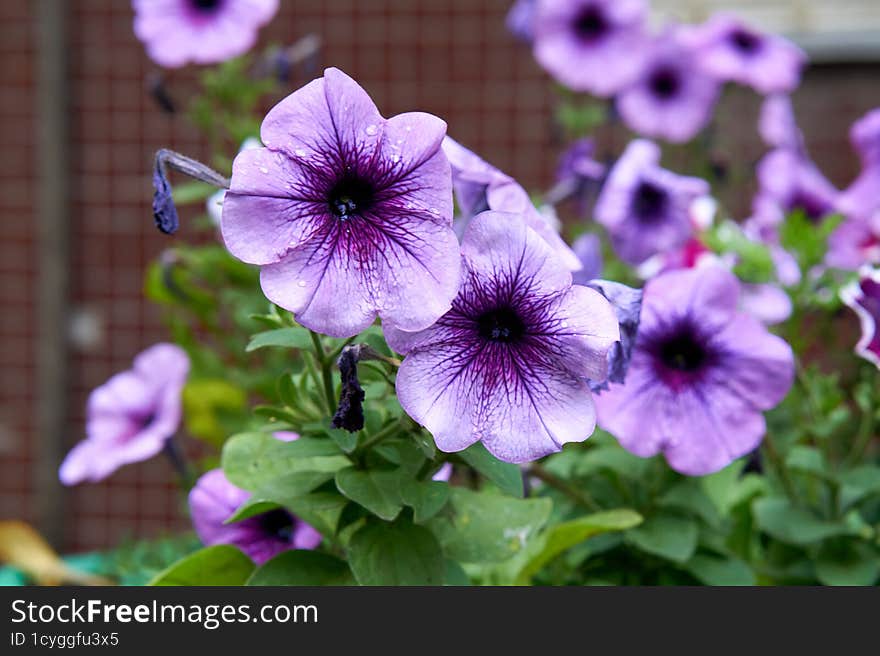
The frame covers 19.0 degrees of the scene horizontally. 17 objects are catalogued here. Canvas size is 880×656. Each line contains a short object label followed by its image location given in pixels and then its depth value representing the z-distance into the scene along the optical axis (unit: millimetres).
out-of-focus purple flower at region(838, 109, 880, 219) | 1135
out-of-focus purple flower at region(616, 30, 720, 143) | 1518
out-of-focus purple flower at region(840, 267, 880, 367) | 877
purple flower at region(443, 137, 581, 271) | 836
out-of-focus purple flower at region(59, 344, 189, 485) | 1023
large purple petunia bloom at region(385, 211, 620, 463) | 771
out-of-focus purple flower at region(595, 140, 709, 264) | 1177
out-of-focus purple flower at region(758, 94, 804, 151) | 1451
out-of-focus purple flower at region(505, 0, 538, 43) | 1636
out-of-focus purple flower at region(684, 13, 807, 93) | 1441
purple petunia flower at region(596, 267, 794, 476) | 878
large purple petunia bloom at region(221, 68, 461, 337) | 763
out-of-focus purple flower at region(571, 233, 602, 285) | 959
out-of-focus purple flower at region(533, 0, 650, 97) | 1552
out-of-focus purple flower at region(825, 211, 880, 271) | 1084
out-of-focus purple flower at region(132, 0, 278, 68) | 1160
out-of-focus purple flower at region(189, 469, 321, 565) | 888
